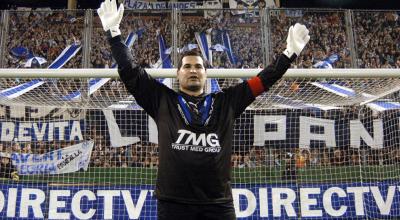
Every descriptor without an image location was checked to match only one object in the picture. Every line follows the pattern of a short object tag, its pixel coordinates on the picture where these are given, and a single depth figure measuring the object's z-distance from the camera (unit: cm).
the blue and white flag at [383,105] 675
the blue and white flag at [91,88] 575
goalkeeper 260
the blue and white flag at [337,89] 598
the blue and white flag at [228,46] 1311
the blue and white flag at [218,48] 1327
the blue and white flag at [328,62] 1314
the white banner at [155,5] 1647
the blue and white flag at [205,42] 1310
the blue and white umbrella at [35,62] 1301
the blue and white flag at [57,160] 649
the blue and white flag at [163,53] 1275
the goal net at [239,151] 614
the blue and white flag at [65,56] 1298
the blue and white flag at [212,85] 565
